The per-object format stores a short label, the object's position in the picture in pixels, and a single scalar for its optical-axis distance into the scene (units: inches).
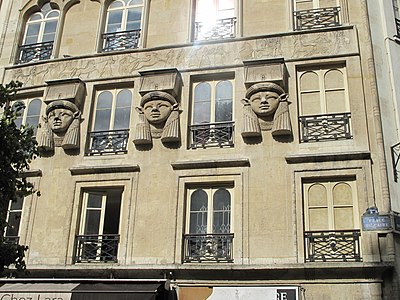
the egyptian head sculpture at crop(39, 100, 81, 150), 555.8
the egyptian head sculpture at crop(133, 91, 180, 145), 530.6
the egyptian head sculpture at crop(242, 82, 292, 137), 503.5
